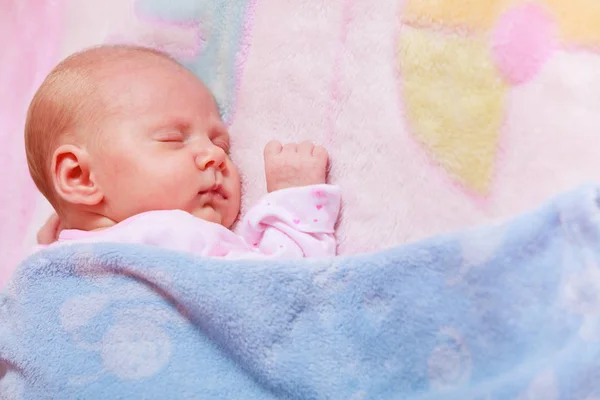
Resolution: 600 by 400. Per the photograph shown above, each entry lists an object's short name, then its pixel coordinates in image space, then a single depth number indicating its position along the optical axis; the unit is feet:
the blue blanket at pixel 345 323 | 2.06
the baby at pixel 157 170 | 2.36
